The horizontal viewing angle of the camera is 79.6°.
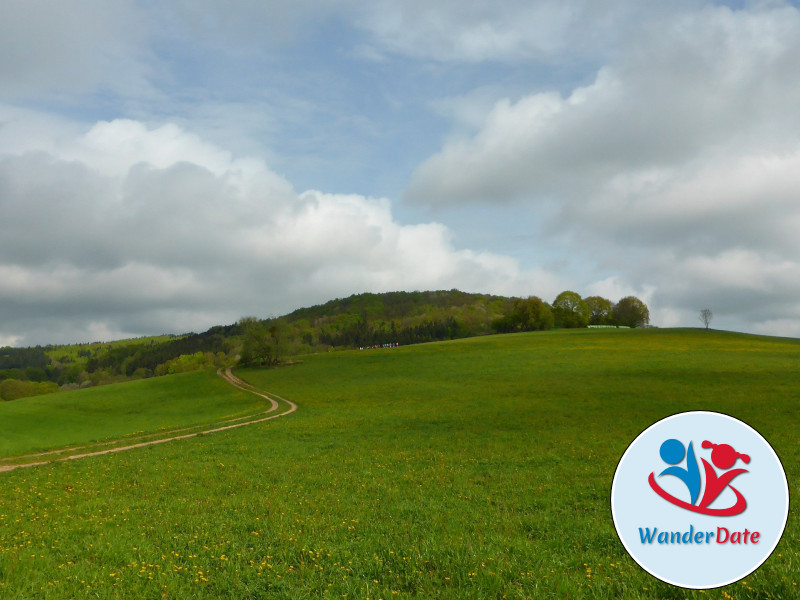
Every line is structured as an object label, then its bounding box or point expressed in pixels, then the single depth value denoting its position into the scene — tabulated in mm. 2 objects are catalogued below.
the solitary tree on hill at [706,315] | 165125
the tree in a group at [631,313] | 169125
